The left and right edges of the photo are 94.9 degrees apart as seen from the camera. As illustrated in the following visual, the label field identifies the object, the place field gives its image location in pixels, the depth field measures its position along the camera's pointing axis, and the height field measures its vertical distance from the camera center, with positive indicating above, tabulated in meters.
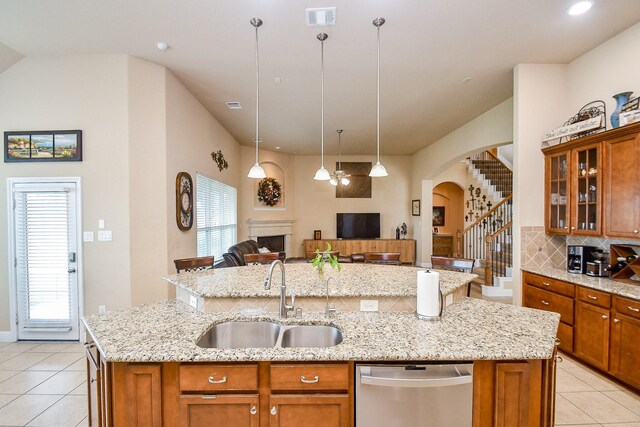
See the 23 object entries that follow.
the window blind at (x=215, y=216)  4.94 -0.12
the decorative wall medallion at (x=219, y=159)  5.48 +0.99
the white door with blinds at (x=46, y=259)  3.53 -0.58
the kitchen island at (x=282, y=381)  1.50 -0.89
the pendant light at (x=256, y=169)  2.80 +0.42
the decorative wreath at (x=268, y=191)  7.83 +0.50
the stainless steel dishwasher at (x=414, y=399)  1.49 -0.97
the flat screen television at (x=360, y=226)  8.66 -0.48
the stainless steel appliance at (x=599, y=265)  3.06 -0.58
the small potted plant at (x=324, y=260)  2.22 -0.40
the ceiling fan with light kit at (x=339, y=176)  6.04 +0.71
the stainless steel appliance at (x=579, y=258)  3.20 -0.53
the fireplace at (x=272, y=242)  7.86 -0.89
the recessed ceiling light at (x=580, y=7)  2.58 +1.82
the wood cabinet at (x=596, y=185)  2.74 +0.26
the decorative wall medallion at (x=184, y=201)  3.96 +0.13
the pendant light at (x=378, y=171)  3.14 +0.42
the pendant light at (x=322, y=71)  3.03 +1.77
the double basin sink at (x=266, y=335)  1.91 -0.84
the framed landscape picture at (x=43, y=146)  3.49 +0.77
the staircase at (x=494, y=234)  5.50 -0.52
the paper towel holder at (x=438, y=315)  1.95 -0.71
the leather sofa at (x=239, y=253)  4.52 -0.75
